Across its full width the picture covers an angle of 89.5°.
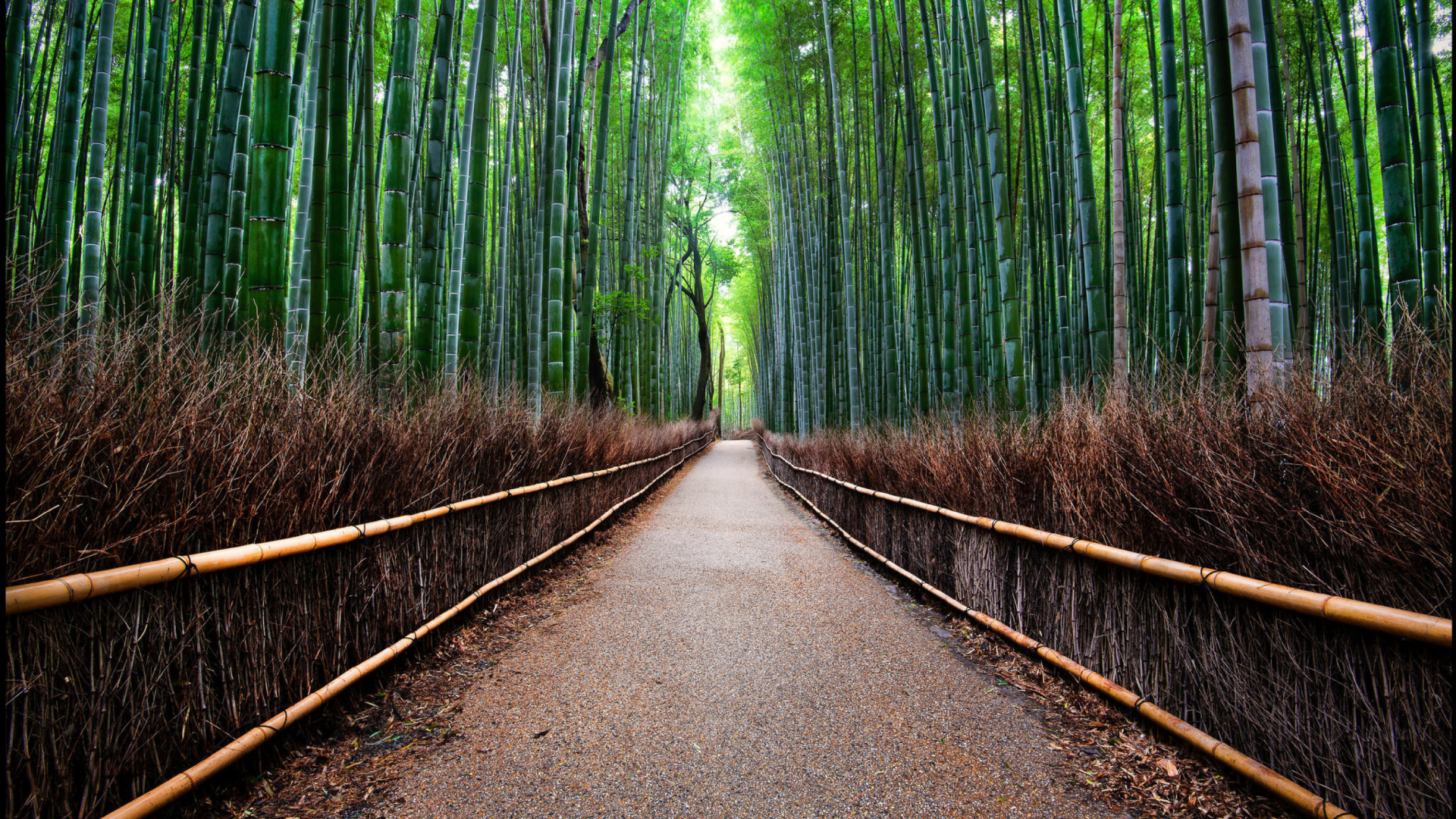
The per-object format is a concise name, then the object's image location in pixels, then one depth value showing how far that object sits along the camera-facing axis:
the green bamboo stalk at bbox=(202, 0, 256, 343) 3.14
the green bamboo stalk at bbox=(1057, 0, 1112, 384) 3.92
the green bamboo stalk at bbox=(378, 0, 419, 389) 3.50
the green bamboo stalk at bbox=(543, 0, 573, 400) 5.07
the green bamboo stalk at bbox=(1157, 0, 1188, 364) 3.54
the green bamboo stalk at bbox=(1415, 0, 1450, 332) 3.65
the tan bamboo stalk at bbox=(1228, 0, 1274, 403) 2.54
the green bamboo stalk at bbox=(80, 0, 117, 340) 4.52
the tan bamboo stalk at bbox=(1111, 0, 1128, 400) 4.06
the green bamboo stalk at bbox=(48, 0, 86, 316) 4.37
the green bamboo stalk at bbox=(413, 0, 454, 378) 3.73
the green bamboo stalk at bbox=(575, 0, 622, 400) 6.09
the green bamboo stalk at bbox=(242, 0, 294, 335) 2.80
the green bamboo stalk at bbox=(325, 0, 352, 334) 3.17
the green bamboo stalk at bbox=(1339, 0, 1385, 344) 4.03
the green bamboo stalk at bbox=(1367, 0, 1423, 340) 2.95
